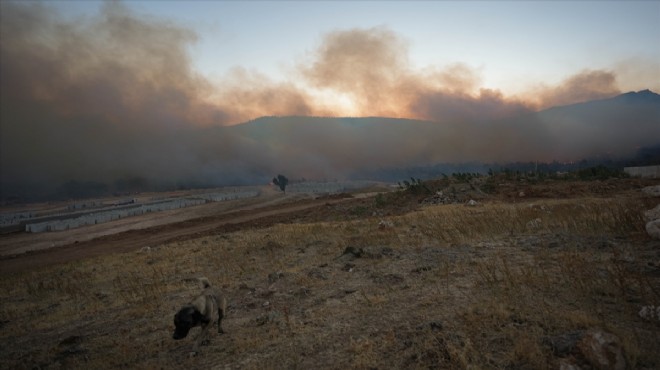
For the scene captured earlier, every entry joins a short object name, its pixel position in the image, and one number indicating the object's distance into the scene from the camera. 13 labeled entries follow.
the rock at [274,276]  10.24
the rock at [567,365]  3.94
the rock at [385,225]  17.50
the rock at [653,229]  9.19
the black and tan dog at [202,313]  5.83
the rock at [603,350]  3.97
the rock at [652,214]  10.48
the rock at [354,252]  11.48
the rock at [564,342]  4.42
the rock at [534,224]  12.71
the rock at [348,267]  10.22
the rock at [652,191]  21.85
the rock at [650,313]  5.06
